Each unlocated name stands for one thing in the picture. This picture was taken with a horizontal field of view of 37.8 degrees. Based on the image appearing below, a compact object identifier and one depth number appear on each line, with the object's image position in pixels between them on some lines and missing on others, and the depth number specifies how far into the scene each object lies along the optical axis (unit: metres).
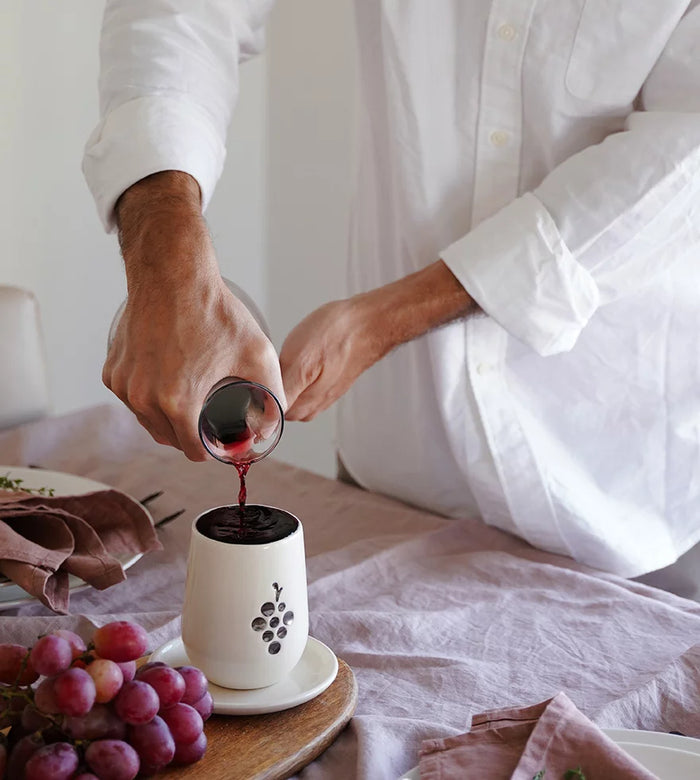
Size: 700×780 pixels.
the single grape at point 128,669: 0.58
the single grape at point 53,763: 0.53
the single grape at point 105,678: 0.56
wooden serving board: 0.63
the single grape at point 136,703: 0.56
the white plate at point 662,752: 0.62
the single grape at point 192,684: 0.62
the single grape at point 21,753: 0.56
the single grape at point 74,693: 0.55
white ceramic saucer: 0.68
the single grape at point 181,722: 0.60
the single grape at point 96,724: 0.56
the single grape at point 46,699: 0.56
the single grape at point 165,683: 0.59
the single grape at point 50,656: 0.56
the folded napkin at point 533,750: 0.60
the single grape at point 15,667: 0.60
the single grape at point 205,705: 0.63
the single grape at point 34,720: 0.57
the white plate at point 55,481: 1.07
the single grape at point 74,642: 0.59
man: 1.00
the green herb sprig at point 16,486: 0.97
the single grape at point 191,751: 0.61
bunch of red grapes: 0.55
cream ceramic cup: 0.68
